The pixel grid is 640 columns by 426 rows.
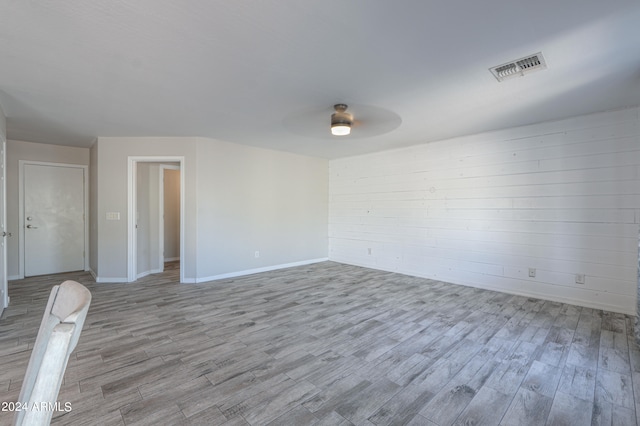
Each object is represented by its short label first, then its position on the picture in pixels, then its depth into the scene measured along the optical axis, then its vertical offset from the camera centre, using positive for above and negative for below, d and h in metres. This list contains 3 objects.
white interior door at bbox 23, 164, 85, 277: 5.23 -0.23
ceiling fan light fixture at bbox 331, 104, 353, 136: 3.35 +1.05
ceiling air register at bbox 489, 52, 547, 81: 2.37 +1.25
